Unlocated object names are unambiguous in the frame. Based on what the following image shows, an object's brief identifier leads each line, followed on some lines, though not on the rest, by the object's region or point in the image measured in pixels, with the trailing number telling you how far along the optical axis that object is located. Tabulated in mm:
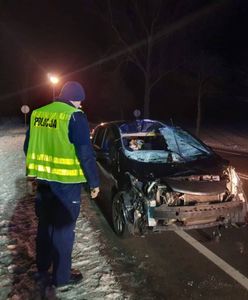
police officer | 2204
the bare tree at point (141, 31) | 18177
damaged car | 2868
